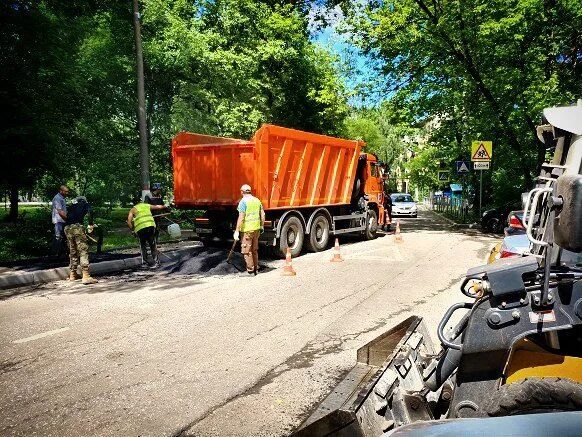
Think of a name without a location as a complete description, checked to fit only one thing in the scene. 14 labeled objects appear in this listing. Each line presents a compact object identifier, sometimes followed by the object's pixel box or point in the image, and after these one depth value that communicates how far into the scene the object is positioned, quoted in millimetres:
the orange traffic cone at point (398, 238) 14906
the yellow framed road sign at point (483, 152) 17391
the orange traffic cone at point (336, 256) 11023
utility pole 12359
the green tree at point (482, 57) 15711
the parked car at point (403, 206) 28445
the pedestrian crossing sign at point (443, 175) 26672
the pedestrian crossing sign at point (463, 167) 20375
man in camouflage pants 8836
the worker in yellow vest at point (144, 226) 10242
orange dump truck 10984
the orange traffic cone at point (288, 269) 9242
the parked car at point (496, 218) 17859
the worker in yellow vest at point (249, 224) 9305
